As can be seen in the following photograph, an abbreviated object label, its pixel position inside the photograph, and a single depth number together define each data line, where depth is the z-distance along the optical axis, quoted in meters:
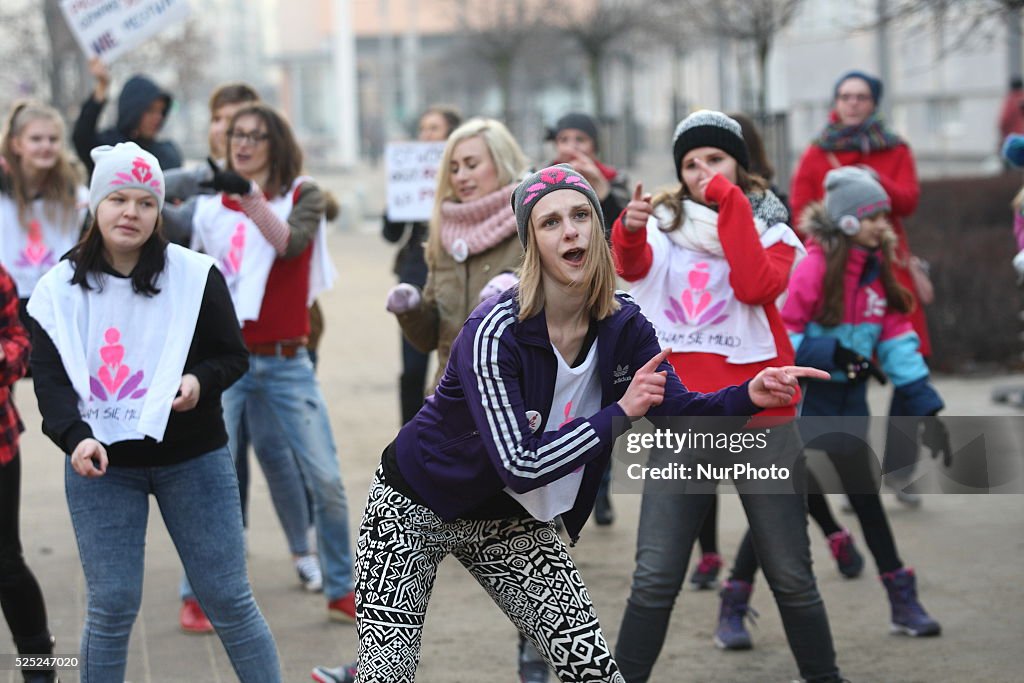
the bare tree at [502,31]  35.22
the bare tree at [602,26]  28.39
